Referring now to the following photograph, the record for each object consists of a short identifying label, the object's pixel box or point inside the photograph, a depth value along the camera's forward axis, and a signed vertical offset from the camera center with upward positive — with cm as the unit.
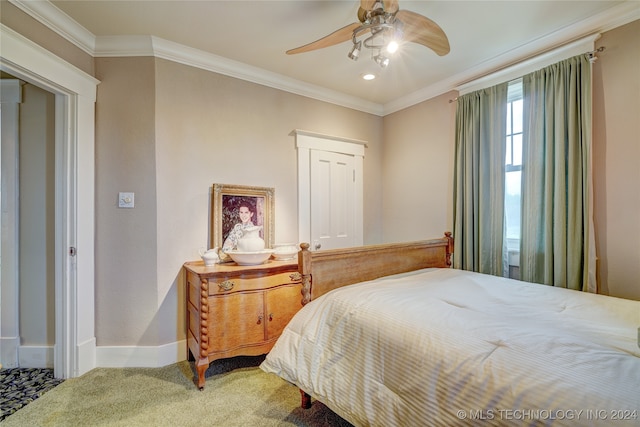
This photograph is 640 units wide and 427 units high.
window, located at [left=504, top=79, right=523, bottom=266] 256 +36
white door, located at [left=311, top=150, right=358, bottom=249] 324 +16
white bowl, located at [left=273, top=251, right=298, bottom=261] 256 -37
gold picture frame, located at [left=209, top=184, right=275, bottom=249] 260 +5
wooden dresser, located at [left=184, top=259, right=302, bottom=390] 210 -72
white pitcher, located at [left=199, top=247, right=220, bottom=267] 235 -35
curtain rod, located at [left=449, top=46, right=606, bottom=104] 206 +113
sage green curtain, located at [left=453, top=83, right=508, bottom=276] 261 +30
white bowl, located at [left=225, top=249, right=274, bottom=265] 232 -34
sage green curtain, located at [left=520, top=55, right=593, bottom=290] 210 +28
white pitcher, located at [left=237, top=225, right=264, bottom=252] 237 -24
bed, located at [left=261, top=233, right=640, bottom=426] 85 -49
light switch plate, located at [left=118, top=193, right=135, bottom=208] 236 +12
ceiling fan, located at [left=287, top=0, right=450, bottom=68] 157 +107
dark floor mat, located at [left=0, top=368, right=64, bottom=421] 184 -120
